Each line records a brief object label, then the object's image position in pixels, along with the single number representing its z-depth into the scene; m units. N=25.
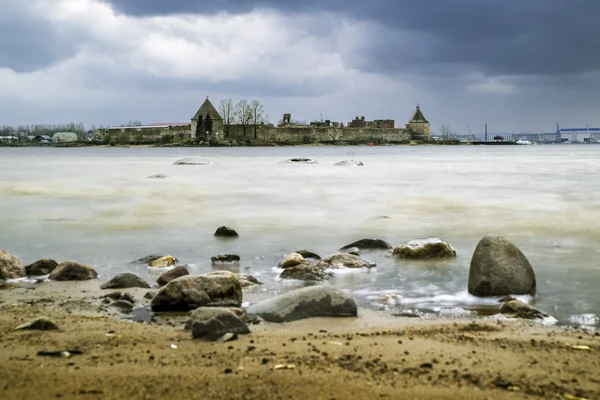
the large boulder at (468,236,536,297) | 7.18
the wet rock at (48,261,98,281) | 7.96
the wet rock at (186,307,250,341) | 5.04
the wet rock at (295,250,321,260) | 9.83
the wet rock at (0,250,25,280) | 8.02
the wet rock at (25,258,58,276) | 8.30
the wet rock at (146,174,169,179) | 33.69
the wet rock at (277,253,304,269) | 8.69
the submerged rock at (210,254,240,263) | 9.66
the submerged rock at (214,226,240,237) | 12.46
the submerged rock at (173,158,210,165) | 53.71
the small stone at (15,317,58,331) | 5.17
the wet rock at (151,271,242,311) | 6.37
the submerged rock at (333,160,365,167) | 49.64
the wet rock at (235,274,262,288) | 7.73
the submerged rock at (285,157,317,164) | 55.75
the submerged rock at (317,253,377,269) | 8.71
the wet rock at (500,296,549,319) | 6.19
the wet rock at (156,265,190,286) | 7.75
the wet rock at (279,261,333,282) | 8.14
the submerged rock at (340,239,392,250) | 10.55
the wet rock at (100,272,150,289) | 7.41
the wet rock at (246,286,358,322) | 5.95
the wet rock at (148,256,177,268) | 9.19
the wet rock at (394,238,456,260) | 9.59
